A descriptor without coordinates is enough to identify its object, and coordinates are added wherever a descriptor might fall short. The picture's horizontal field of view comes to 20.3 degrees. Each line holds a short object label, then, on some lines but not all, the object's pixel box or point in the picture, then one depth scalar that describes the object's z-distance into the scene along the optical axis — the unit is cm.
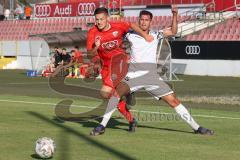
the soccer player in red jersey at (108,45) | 1190
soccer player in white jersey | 1199
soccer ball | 908
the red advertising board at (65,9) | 5334
